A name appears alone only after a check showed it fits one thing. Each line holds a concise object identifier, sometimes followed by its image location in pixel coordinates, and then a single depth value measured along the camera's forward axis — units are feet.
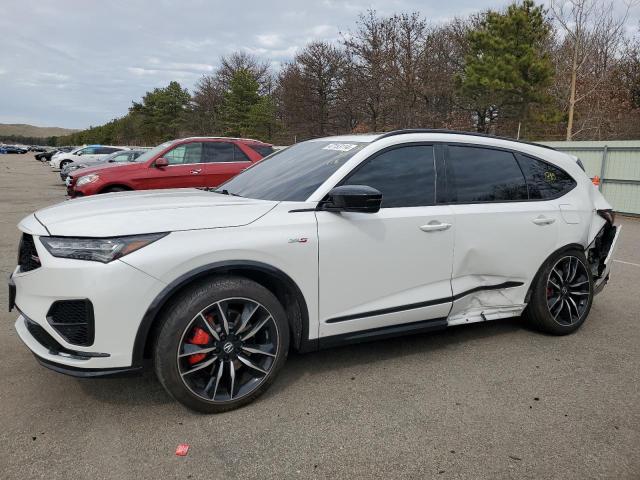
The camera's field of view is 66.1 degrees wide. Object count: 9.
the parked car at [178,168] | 30.30
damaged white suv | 8.61
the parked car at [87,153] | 95.96
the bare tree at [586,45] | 74.49
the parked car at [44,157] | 176.24
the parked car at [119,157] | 65.77
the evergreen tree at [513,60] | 88.22
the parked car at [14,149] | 294.09
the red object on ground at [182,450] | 8.28
